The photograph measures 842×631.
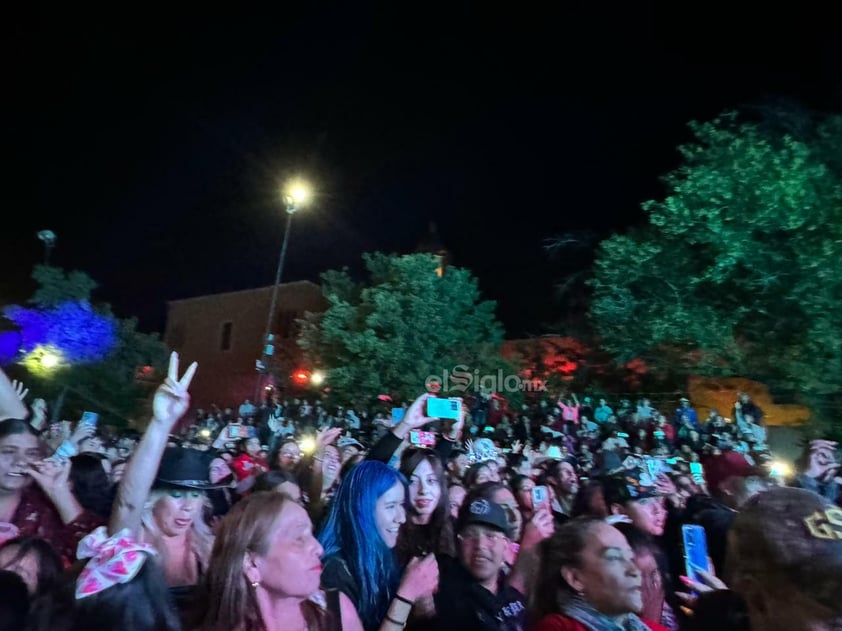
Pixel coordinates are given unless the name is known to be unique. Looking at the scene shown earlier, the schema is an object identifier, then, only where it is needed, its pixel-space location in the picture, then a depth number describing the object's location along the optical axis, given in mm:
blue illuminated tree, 28531
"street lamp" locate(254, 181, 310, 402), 20656
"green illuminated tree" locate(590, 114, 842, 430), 14102
